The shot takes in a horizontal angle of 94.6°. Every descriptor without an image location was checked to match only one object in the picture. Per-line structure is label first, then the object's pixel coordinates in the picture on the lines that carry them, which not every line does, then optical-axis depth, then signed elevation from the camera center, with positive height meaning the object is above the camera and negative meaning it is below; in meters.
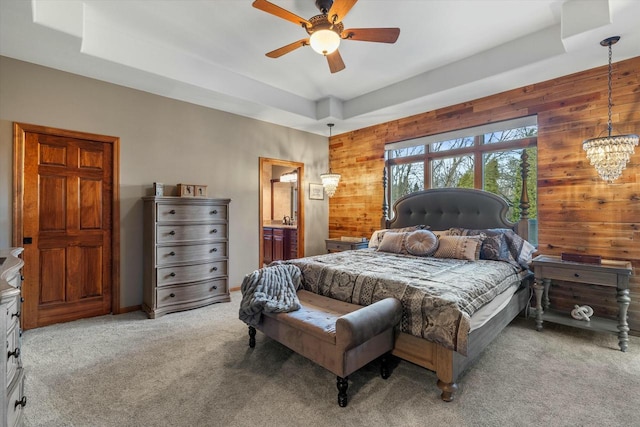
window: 3.75 +0.81
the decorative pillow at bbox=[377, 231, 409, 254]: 3.83 -0.37
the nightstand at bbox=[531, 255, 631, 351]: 2.64 -0.63
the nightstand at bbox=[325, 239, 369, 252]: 4.91 -0.52
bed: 1.97 -0.61
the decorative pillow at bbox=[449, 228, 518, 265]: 3.28 -0.37
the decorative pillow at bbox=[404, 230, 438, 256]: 3.57 -0.35
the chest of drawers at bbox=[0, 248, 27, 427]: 1.08 -0.63
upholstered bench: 1.85 -0.82
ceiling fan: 2.29 +1.55
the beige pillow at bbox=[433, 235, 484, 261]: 3.34 -0.38
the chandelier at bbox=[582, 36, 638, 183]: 2.67 +0.58
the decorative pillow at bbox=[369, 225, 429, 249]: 4.22 -0.29
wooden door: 3.11 -0.12
